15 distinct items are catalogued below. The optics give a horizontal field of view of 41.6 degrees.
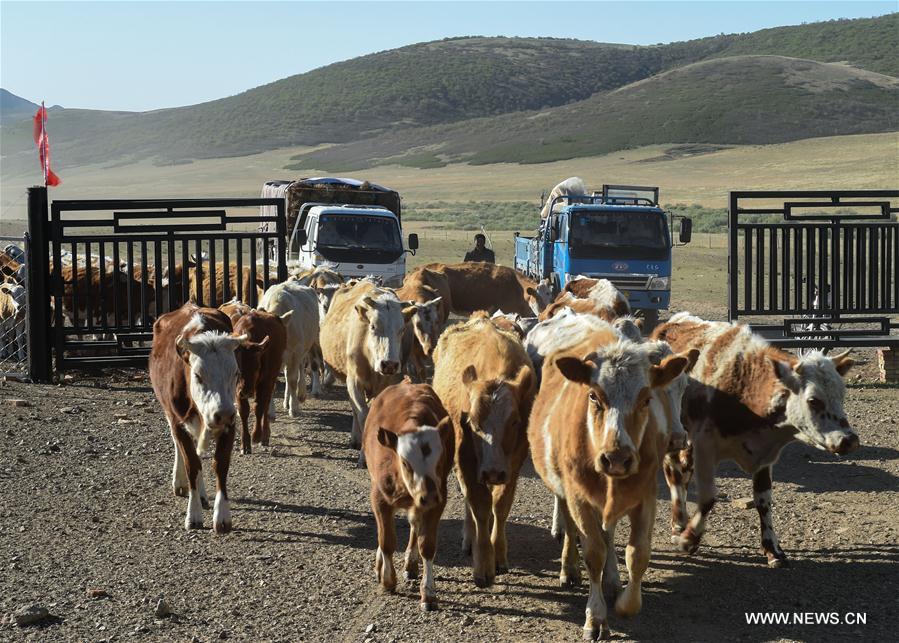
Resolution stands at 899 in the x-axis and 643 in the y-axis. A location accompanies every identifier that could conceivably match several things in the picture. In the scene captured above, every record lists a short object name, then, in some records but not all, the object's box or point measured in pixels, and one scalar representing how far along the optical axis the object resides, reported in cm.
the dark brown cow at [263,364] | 1162
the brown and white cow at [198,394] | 900
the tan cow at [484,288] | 2023
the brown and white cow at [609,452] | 684
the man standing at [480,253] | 2475
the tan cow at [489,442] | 796
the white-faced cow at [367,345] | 1162
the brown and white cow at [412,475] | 737
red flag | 1955
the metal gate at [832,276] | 1638
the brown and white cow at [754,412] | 846
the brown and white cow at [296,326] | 1405
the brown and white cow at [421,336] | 1309
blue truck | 2206
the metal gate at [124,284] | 1619
